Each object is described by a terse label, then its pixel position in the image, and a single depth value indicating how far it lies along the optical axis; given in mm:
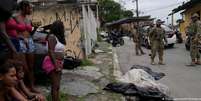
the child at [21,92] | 2659
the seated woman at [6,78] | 2463
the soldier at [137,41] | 11799
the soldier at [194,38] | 8505
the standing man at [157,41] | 9037
